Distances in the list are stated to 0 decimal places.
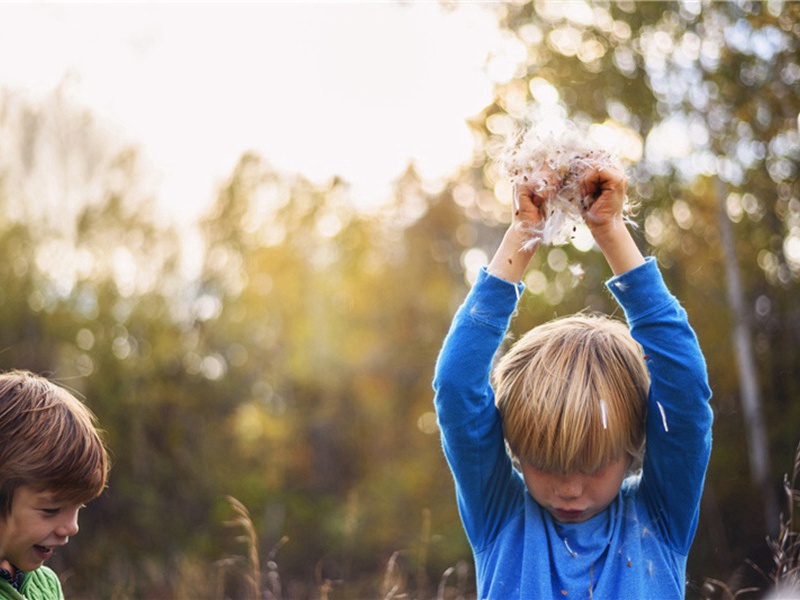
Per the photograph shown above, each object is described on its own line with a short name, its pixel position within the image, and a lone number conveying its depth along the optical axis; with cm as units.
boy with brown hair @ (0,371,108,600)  206
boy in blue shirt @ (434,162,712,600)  192
